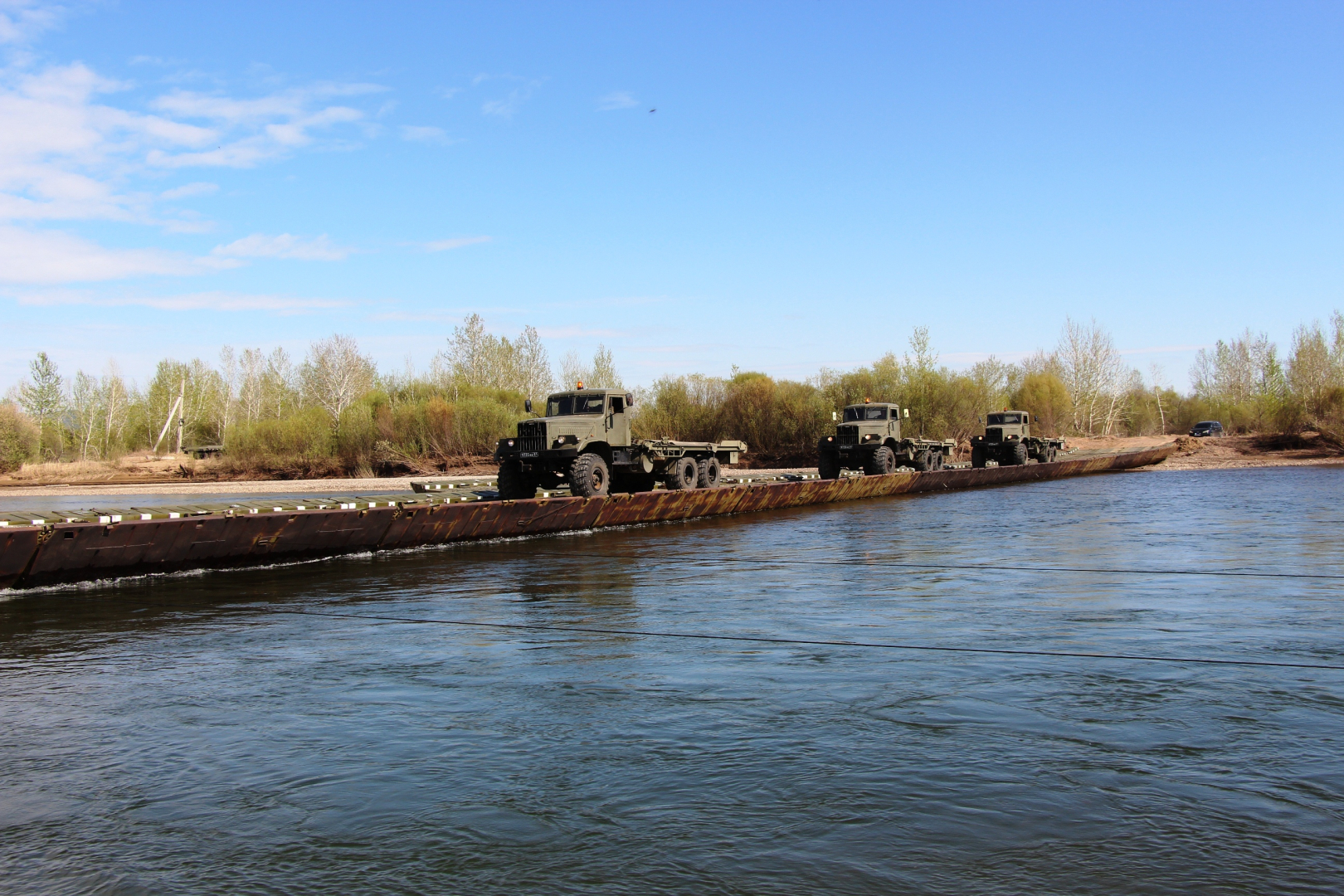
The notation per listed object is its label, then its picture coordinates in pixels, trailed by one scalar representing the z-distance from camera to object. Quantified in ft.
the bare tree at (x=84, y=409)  229.25
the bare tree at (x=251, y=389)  245.24
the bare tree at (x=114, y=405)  233.55
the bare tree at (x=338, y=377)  216.13
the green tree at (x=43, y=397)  213.87
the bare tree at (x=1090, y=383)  235.81
